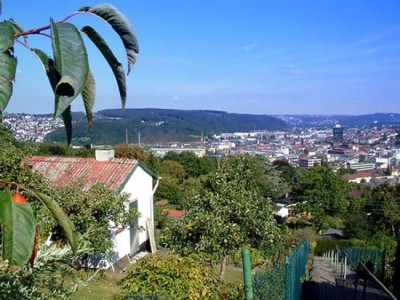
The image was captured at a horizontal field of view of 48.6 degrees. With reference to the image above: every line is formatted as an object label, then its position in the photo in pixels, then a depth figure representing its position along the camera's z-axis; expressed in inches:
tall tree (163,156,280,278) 431.5
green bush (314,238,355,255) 991.0
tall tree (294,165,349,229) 1408.5
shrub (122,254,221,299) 238.5
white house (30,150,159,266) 595.8
